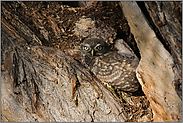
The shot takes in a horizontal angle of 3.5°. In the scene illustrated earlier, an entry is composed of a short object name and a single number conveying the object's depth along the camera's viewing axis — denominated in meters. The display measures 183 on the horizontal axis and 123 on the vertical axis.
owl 8.36
